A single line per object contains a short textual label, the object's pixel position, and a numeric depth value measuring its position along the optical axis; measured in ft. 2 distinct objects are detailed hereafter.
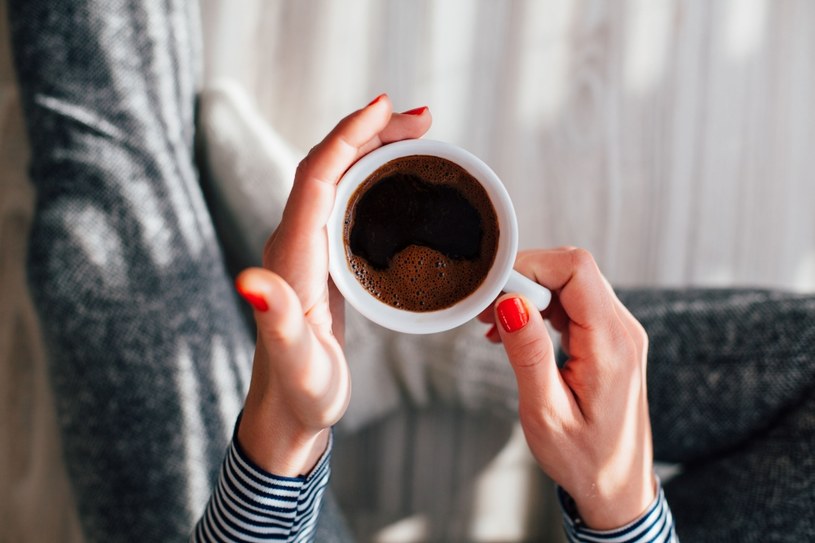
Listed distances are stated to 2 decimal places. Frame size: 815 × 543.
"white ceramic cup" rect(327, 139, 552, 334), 1.92
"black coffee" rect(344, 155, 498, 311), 2.09
